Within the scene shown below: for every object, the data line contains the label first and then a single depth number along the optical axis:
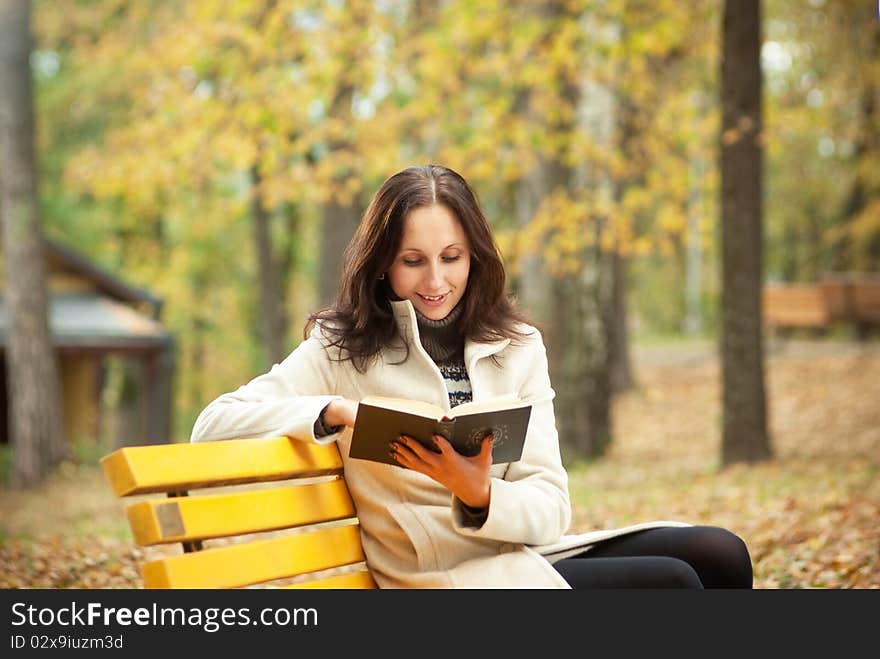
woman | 3.27
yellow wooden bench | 2.93
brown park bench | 19.53
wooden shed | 21.66
